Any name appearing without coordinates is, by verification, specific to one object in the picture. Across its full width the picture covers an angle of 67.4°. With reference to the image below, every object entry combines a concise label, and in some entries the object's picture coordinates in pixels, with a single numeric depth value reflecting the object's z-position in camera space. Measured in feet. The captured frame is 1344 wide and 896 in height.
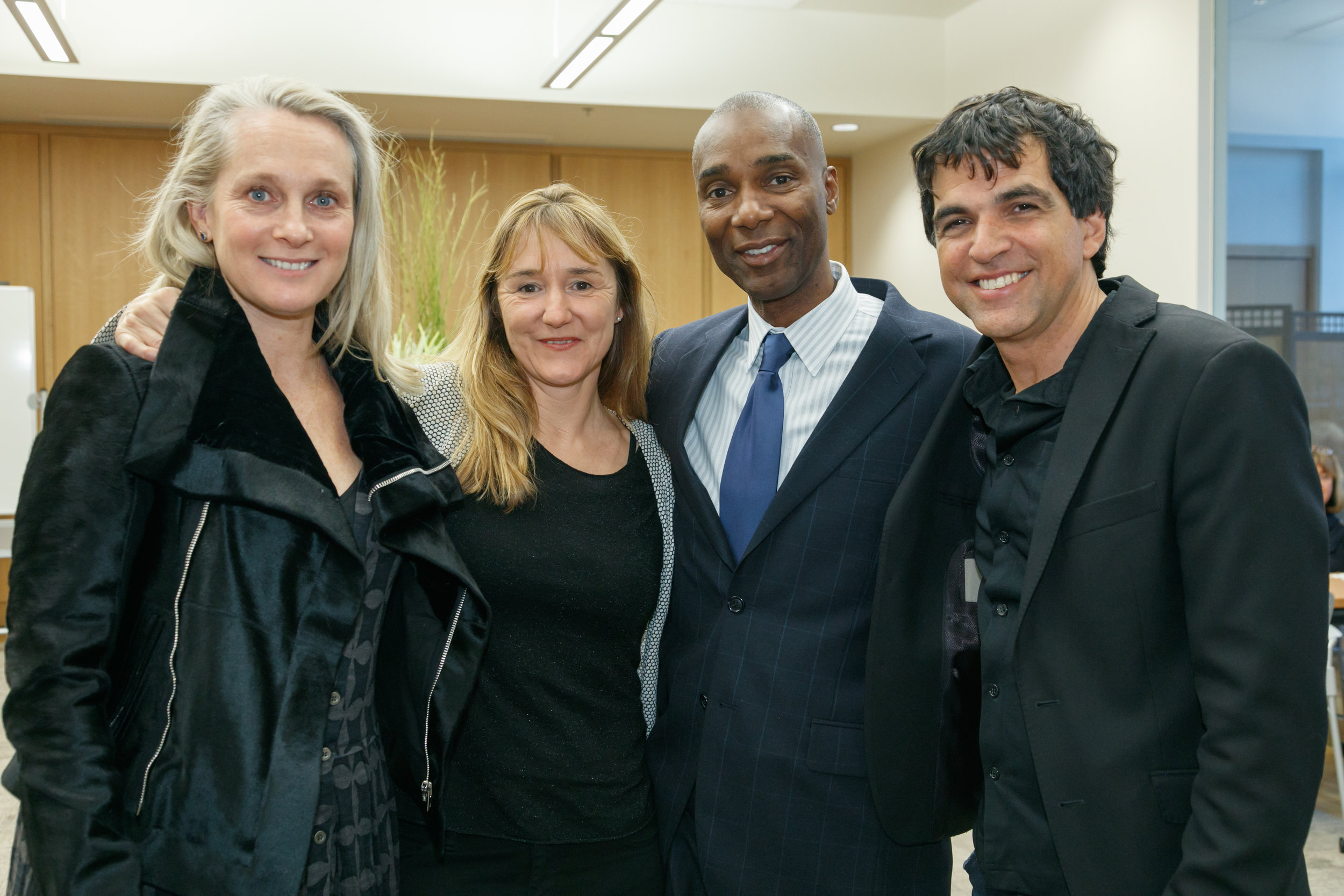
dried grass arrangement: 13.78
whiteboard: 20.48
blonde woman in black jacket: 4.28
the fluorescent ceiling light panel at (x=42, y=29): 13.92
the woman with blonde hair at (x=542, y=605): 5.70
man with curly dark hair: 4.17
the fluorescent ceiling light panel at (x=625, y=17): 15.19
